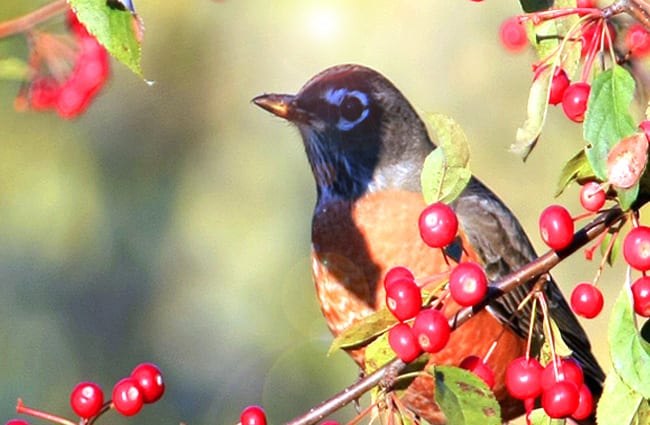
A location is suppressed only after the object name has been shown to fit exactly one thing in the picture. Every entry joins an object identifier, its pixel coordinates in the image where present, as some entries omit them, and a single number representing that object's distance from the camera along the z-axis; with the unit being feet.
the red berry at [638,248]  10.29
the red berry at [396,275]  10.42
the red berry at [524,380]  10.48
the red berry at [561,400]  10.40
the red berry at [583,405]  10.46
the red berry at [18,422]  10.57
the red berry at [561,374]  10.45
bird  11.34
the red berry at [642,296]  10.35
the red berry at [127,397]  10.58
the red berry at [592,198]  10.35
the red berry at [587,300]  10.52
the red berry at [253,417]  10.50
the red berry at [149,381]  10.60
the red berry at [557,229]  10.35
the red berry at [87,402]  10.55
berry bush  10.23
